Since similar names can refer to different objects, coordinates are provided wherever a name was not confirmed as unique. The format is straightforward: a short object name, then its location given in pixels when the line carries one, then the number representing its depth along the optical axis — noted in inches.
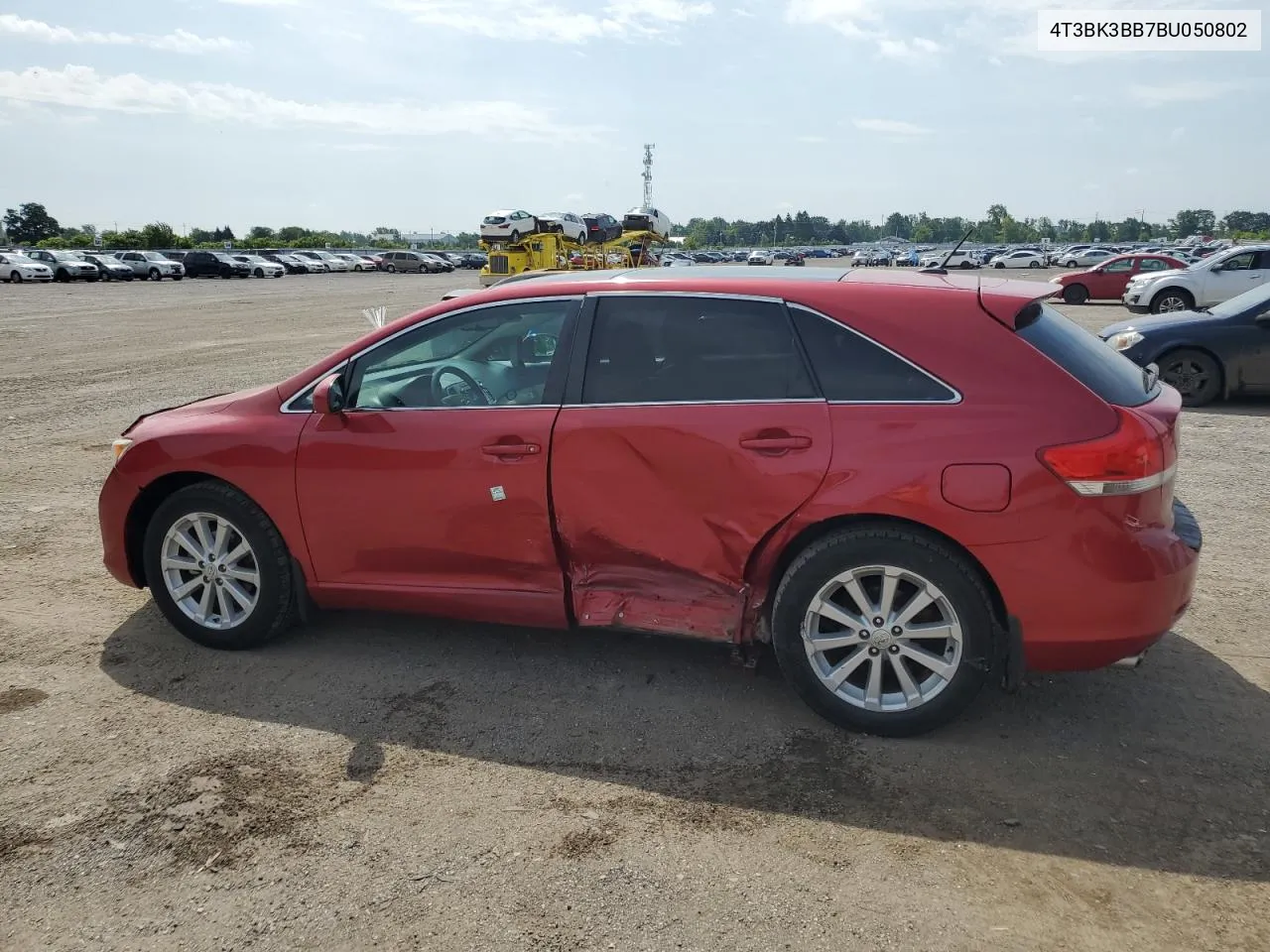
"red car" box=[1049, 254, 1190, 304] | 1182.3
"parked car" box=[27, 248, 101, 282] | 2050.9
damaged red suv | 145.3
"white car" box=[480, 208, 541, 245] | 1430.9
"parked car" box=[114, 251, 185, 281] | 2208.4
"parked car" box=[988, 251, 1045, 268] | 2679.6
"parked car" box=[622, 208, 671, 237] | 1665.8
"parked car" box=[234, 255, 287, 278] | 2550.4
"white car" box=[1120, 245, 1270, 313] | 829.3
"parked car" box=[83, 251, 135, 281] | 2134.6
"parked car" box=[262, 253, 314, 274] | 2827.3
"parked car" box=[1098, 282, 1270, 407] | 437.7
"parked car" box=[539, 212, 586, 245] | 1529.3
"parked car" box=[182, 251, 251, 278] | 2418.8
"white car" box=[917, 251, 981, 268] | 2470.2
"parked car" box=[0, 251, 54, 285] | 1942.7
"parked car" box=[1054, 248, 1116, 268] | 2632.9
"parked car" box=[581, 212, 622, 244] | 1653.5
